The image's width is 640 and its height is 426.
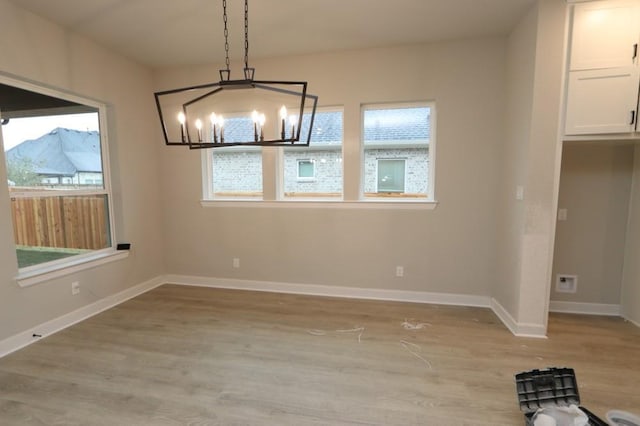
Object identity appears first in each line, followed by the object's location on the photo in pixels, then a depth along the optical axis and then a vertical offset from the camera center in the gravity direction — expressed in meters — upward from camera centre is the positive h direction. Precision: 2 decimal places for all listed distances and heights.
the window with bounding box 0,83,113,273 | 2.71 +0.11
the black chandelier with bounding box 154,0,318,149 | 3.73 +0.97
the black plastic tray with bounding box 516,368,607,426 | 1.75 -1.19
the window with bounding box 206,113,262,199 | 3.95 +0.27
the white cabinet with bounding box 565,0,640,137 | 2.40 +0.95
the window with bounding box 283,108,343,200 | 3.70 +0.29
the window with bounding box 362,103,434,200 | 3.51 +0.43
